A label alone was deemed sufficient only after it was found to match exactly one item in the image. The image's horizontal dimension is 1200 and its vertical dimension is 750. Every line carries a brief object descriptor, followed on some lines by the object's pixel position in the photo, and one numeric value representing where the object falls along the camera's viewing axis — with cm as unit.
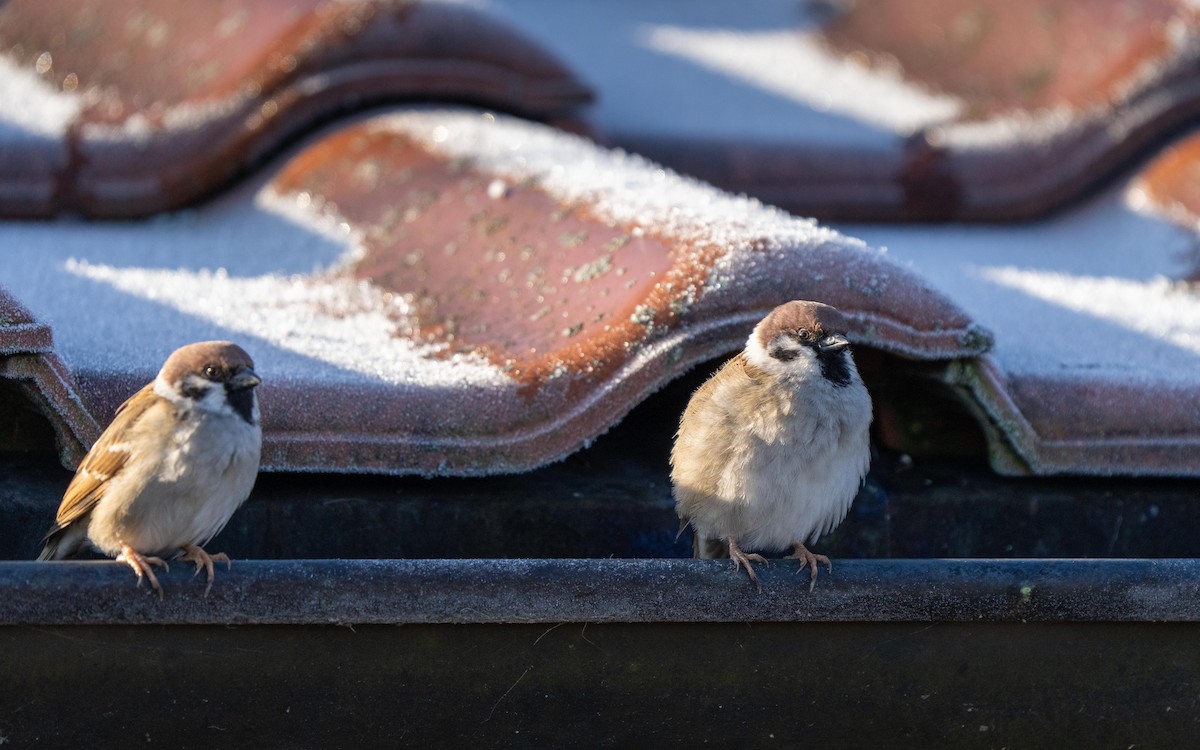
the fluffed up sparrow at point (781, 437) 597
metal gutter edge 509
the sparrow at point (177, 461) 553
